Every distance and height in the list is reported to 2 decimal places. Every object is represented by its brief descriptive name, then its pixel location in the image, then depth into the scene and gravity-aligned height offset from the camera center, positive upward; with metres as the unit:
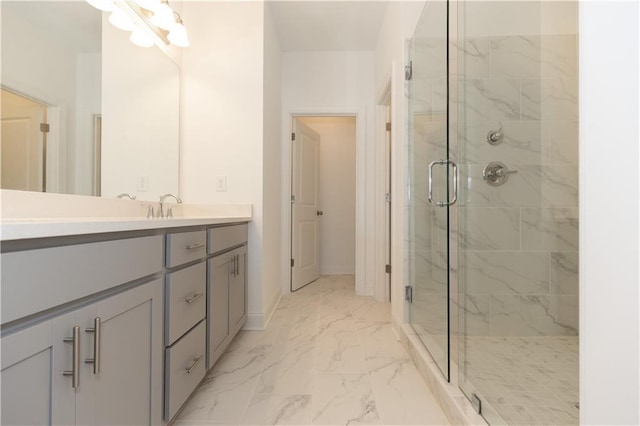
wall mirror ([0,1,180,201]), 0.98 +0.47
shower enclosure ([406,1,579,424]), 1.41 +0.14
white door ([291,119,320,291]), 3.16 +0.08
